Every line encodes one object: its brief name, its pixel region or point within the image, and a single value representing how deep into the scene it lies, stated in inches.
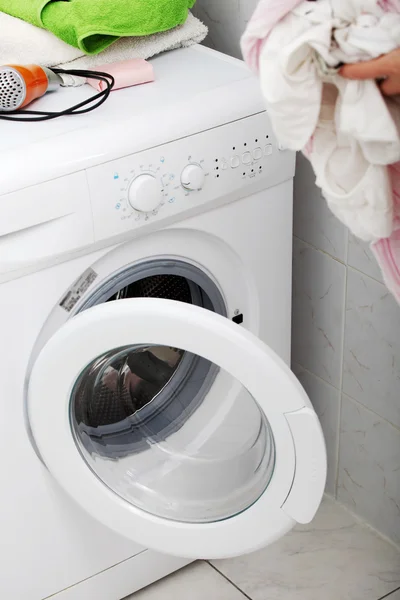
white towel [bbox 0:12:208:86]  111.7
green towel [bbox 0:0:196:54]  109.0
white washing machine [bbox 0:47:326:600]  102.0
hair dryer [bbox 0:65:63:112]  105.5
